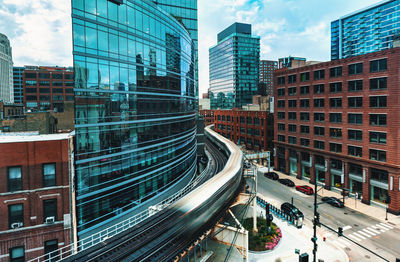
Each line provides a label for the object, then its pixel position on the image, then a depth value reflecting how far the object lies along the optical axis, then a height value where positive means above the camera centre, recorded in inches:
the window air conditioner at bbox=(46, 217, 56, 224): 738.9 -308.2
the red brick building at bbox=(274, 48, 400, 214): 1423.5 -28.5
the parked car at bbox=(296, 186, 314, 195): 1711.4 -514.9
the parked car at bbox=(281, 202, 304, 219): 1295.5 -521.5
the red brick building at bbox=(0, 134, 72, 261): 709.9 -229.3
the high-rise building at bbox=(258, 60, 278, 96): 7795.3 +1714.6
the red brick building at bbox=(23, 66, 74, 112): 3240.7 +483.2
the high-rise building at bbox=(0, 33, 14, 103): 7426.2 +1712.7
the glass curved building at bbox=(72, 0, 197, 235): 892.0 +67.4
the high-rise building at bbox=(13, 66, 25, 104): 6461.6 +1039.7
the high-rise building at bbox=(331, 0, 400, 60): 5044.3 +2160.0
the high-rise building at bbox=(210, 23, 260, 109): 5590.6 +1303.9
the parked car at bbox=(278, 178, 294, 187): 1919.3 -511.6
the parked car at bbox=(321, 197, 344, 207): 1486.2 -529.2
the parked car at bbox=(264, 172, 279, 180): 2104.5 -501.6
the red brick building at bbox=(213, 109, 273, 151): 2682.1 -89.4
